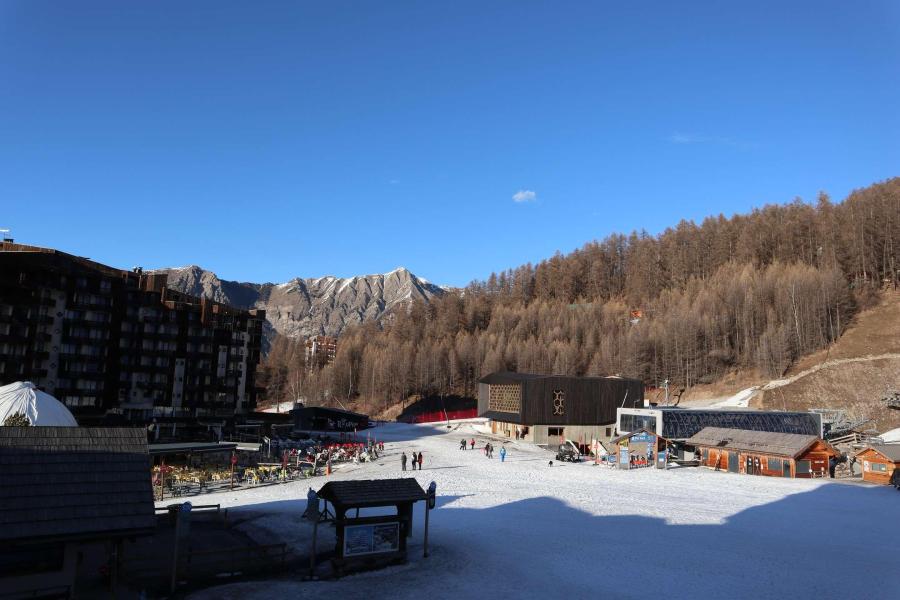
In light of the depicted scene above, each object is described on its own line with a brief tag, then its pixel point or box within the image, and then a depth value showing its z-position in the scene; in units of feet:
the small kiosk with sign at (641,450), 160.76
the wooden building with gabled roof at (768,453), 148.77
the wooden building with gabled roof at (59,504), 46.44
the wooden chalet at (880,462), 139.23
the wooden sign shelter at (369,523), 66.54
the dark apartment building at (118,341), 212.43
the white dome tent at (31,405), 107.55
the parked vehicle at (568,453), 173.27
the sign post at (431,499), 73.08
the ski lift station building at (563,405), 226.38
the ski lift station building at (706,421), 187.21
